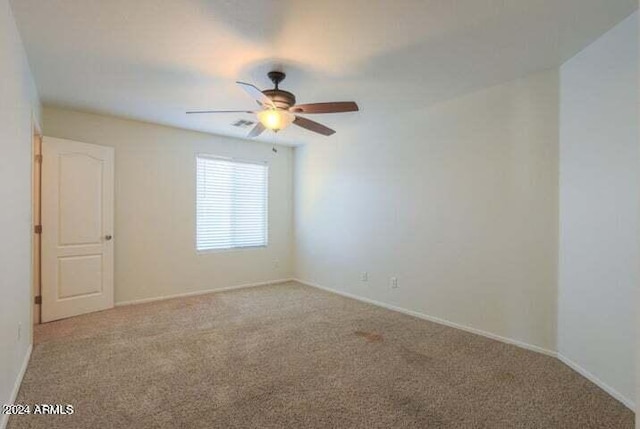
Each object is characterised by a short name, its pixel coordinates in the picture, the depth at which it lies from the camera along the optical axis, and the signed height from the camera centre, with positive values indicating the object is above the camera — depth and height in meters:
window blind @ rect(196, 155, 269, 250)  5.22 +0.14
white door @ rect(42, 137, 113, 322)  3.84 -0.20
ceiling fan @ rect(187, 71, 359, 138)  2.84 +0.89
